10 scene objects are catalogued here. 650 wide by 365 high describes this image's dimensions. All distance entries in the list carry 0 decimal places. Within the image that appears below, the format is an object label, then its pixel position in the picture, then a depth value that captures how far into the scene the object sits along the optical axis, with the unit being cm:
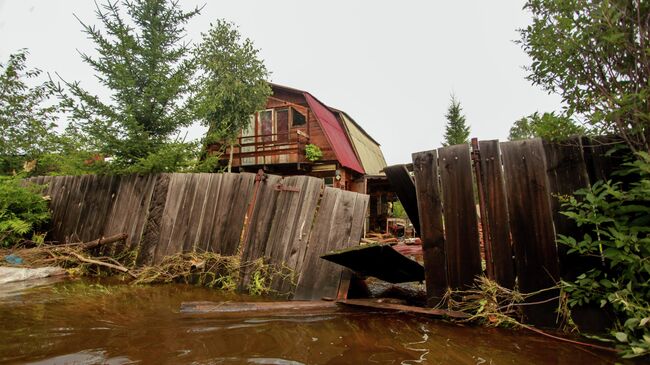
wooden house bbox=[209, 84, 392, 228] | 1446
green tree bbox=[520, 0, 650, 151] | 219
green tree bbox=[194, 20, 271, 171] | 1428
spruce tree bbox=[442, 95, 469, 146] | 2648
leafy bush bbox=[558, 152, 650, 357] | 201
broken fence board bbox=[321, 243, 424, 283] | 279
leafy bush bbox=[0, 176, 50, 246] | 559
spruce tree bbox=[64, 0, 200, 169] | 578
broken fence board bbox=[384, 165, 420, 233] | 324
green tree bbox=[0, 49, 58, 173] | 1188
